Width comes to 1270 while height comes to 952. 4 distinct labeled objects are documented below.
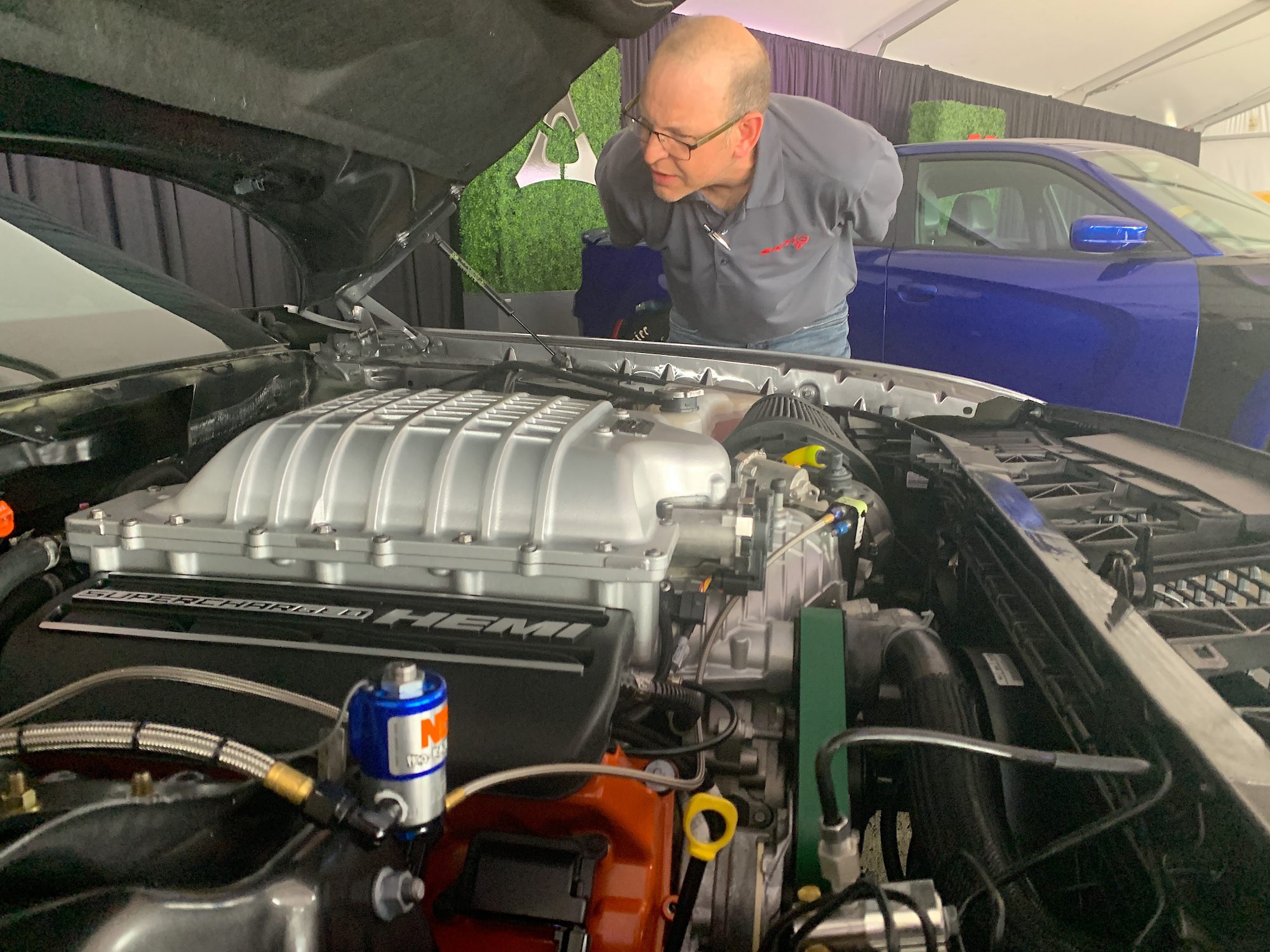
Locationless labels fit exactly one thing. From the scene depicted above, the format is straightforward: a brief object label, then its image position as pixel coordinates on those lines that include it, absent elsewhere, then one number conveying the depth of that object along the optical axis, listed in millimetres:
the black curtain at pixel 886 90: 6852
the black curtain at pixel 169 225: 3268
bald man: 1950
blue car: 2732
